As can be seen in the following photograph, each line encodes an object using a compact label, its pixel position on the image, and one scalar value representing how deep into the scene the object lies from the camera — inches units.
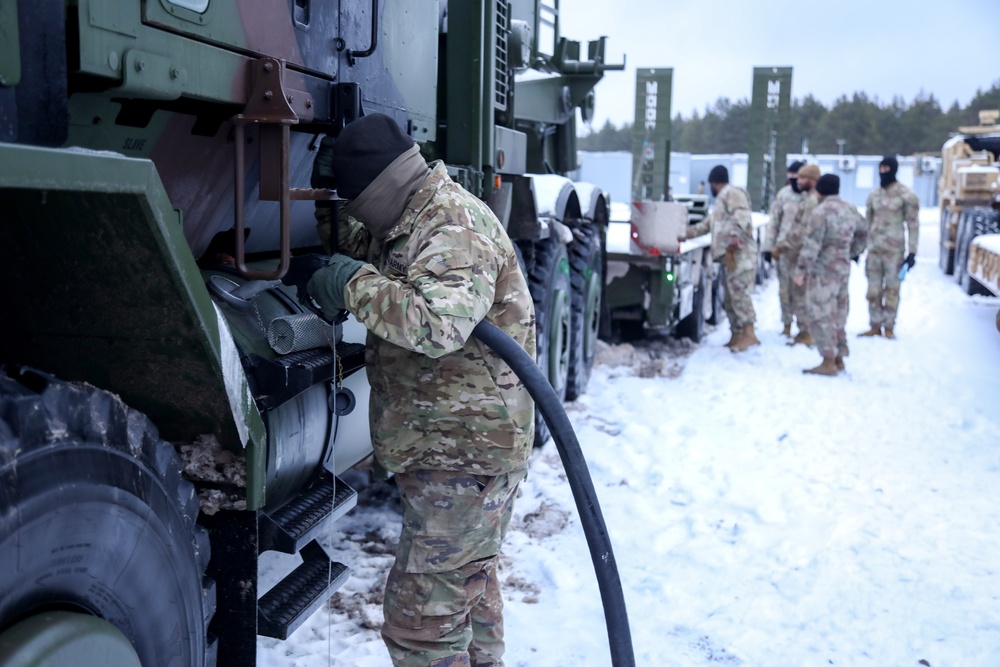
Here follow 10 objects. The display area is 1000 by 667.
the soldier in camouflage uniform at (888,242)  405.7
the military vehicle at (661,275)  327.6
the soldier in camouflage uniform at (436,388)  96.3
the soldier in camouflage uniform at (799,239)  371.9
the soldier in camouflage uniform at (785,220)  375.2
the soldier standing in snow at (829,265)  327.9
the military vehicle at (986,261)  417.7
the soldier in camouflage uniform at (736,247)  376.5
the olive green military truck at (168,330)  60.7
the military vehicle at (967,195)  560.1
